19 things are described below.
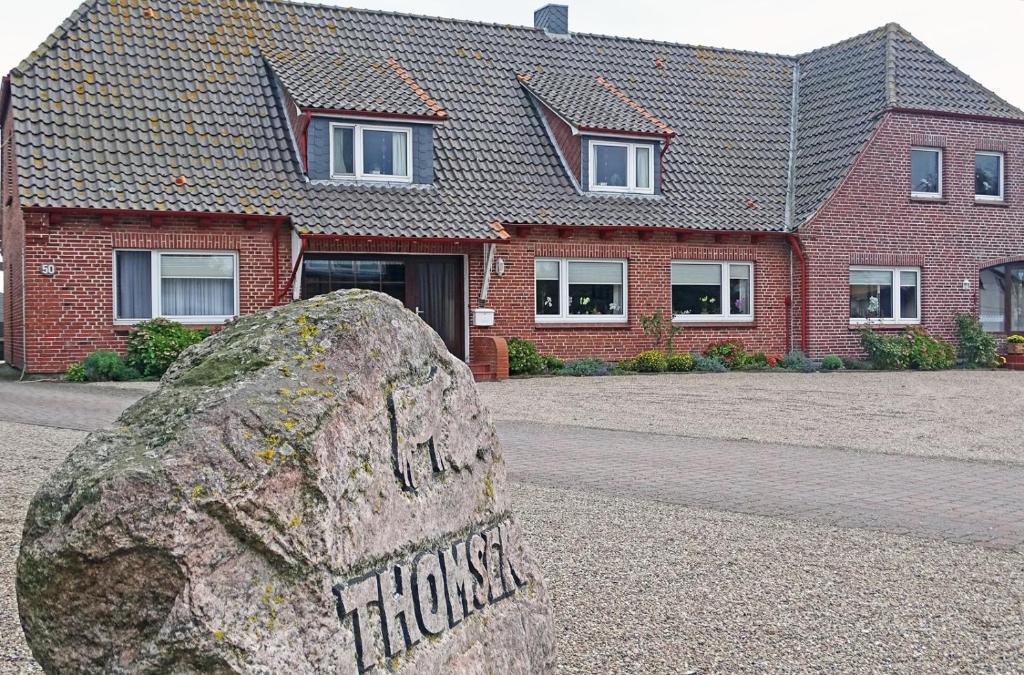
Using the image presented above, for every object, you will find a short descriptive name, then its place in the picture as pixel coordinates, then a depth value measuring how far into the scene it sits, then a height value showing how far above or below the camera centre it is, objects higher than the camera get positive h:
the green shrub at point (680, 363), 23.97 -0.60
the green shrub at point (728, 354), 24.86 -0.44
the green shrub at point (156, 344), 19.94 -0.18
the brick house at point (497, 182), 20.95 +3.00
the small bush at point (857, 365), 25.67 -0.69
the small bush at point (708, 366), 24.19 -0.67
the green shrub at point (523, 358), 22.44 -0.47
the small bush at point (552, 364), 23.17 -0.60
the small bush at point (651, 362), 23.75 -0.58
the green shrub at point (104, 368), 19.66 -0.58
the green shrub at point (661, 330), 24.62 +0.06
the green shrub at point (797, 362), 24.94 -0.61
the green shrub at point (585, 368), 22.98 -0.68
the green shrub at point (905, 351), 25.66 -0.39
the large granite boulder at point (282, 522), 2.87 -0.49
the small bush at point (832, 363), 25.12 -0.63
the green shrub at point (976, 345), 26.89 -0.27
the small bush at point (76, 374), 19.97 -0.68
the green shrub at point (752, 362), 24.84 -0.60
